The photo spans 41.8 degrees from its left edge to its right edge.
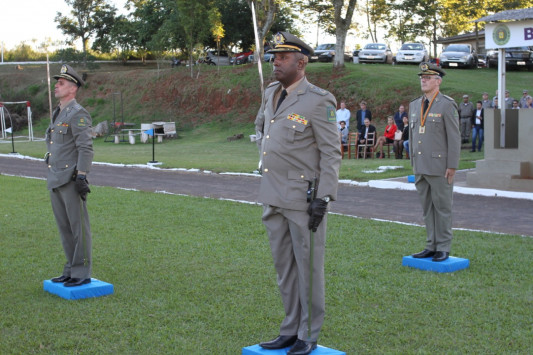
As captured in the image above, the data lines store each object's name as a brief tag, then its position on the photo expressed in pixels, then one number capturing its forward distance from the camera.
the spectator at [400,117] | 23.59
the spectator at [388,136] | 23.64
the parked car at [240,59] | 54.62
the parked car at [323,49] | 52.03
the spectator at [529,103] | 22.86
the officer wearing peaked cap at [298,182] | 5.07
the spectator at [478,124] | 23.61
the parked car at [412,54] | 46.69
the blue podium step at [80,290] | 6.97
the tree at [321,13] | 45.97
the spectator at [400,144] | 22.81
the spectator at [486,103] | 23.50
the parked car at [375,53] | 47.91
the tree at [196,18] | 45.62
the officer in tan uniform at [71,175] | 7.12
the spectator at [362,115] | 24.67
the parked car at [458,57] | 43.91
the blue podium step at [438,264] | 7.93
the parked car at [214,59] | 55.07
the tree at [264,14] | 40.94
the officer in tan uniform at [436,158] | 8.25
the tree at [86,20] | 61.50
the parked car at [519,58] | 42.22
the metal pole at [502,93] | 15.38
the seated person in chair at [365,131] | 23.94
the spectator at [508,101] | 22.30
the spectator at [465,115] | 24.72
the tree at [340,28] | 37.44
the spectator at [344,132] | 24.79
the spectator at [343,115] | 25.41
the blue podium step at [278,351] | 5.13
